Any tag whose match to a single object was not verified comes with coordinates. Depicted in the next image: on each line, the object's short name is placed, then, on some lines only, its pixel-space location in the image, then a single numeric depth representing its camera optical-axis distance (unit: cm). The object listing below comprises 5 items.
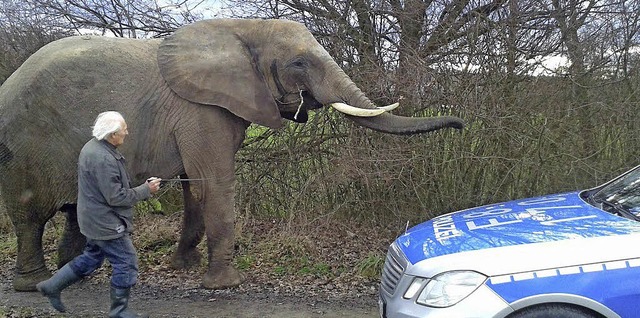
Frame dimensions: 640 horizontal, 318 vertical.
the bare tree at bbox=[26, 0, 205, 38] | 962
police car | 363
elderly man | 505
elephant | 634
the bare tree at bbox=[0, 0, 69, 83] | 983
